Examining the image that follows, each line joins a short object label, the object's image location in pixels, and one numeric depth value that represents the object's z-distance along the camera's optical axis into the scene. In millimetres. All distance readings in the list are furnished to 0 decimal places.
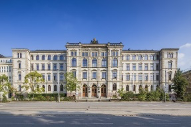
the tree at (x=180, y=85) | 31231
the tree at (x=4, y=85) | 31016
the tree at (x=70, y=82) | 34094
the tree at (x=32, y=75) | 33416
